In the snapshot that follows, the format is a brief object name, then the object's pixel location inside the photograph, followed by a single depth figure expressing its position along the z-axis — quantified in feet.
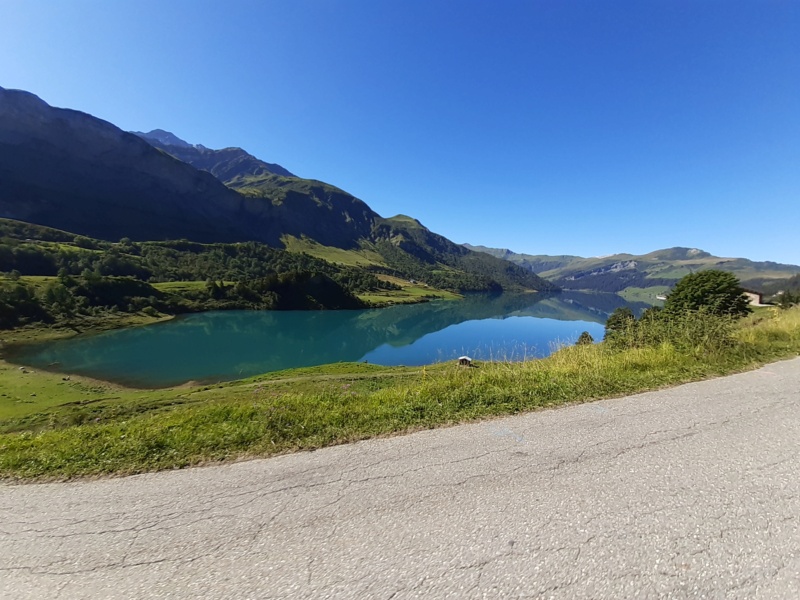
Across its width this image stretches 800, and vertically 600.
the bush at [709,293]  84.12
